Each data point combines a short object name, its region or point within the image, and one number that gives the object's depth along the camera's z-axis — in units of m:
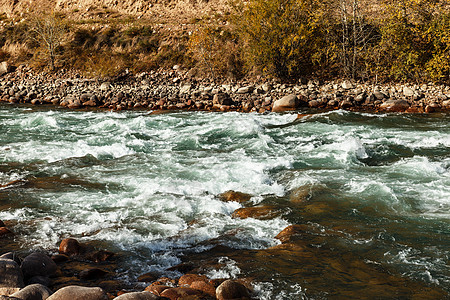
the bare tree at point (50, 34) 29.58
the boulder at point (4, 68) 29.92
